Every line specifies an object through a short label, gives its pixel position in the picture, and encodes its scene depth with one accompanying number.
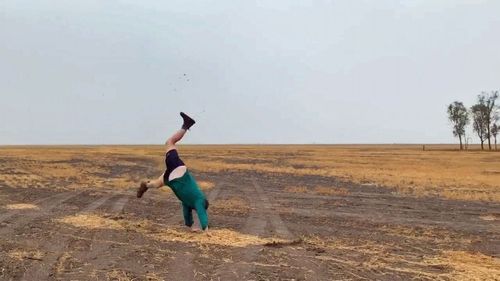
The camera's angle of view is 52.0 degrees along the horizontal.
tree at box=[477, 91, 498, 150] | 107.25
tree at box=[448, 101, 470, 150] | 114.88
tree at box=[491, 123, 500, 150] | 107.12
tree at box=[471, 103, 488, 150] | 108.06
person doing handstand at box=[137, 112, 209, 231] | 11.92
